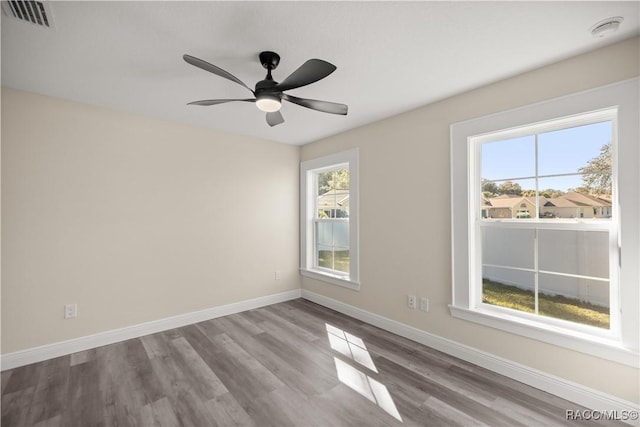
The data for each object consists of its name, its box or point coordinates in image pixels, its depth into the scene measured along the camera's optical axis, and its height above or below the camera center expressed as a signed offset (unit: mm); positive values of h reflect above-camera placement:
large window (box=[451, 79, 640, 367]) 1780 -59
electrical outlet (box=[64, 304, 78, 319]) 2672 -912
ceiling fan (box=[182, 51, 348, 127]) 1572 +823
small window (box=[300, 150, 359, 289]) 3621 -60
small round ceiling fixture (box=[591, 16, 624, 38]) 1602 +1095
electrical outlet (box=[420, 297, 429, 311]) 2822 -909
